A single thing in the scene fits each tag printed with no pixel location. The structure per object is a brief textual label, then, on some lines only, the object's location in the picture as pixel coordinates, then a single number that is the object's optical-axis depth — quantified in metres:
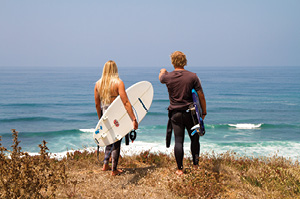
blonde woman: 5.84
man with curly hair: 5.58
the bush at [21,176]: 4.14
